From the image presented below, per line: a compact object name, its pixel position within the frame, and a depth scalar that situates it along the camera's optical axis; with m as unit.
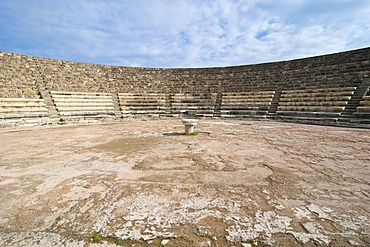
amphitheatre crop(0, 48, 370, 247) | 2.17
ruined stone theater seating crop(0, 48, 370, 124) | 12.16
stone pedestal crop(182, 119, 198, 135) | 8.11
